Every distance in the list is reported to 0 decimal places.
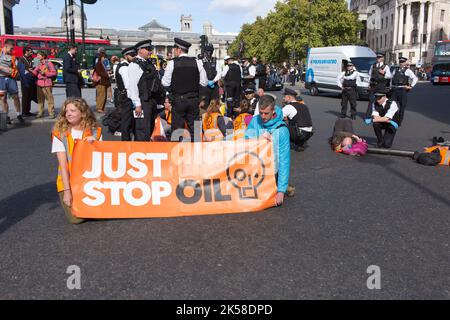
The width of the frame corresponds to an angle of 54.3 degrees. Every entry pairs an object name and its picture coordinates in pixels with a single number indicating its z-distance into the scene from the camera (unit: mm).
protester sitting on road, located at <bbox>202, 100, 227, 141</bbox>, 7755
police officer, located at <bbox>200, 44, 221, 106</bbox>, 11594
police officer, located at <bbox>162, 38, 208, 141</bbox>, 7121
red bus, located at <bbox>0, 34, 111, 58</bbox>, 36406
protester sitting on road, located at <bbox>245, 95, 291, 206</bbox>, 4766
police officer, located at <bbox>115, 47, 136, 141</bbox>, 7605
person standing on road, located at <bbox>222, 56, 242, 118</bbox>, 13275
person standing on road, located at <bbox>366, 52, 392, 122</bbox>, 12430
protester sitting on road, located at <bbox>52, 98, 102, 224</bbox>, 4230
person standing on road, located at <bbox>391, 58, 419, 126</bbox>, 11543
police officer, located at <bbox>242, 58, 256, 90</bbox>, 15289
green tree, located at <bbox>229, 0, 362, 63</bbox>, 56750
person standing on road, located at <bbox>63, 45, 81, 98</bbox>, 11602
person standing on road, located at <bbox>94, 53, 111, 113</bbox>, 13344
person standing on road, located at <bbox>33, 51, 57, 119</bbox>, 11945
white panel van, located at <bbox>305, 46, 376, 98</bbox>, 21562
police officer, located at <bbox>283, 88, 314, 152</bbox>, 8344
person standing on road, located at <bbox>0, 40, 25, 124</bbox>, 10586
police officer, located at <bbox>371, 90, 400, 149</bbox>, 8633
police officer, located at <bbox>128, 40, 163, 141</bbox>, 7125
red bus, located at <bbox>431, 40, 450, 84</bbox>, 39188
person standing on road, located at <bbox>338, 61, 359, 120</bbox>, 12961
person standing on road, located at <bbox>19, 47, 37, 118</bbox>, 11898
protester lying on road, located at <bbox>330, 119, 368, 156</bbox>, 8133
